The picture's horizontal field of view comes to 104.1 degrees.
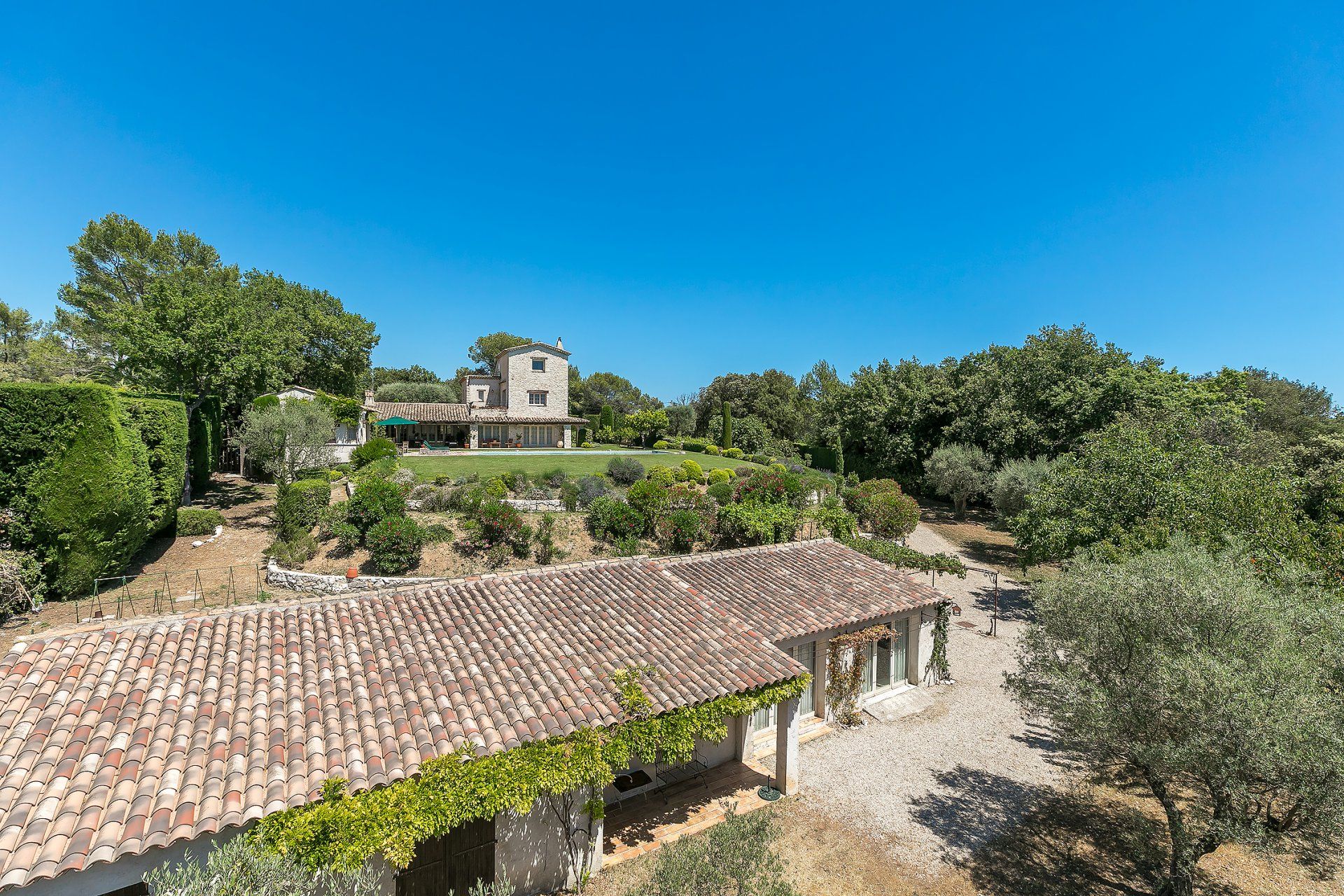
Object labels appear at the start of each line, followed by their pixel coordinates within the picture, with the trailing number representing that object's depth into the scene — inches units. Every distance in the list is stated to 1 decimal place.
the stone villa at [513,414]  1972.2
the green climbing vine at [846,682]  541.6
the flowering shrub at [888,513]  1175.0
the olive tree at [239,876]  183.6
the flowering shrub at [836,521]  964.6
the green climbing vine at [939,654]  620.4
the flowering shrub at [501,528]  773.3
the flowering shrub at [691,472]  1288.1
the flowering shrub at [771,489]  1037.2
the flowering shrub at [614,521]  868.0
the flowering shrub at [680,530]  864.9
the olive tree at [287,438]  1060.5
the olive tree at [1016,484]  1224.7
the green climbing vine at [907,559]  842.2
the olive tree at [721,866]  240.8
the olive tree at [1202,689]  243.9
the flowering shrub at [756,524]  929.5
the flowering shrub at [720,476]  1249.8
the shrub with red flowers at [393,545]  703.7
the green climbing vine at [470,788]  225.9
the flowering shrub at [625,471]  1224.8
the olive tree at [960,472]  1587.1
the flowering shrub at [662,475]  1115.3
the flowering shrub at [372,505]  746.8
